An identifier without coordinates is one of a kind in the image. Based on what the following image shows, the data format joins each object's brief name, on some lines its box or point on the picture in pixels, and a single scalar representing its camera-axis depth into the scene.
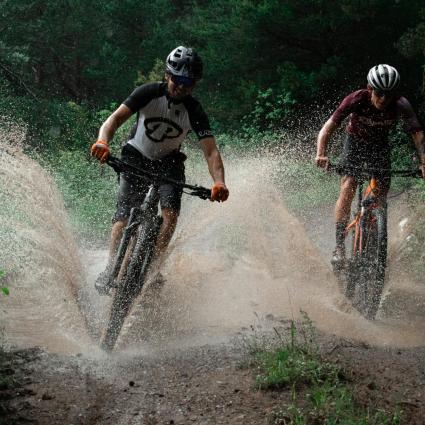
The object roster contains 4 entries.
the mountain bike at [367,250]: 12.42
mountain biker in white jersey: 10.80
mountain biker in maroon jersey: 12.27
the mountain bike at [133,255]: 10.41
